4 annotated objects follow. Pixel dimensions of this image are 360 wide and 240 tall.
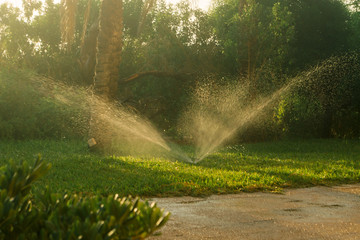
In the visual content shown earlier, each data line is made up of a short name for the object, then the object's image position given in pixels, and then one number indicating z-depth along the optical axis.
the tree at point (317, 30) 19.88
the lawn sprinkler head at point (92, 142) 10.98
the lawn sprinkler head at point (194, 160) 9.88
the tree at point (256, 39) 15.77
